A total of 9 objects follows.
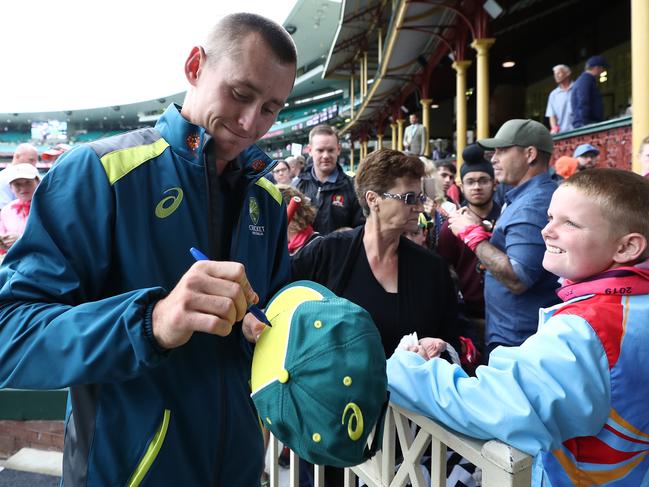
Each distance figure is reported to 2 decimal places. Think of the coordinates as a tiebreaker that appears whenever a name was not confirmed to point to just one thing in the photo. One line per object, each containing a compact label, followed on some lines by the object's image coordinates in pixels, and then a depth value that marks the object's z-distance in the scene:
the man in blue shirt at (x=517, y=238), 2.56
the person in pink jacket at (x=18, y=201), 4.50
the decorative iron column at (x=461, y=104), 9.71
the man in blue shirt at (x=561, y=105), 7.66
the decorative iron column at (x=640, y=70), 4.11
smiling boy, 1.13
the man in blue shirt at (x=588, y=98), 7.09
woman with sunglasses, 2.33
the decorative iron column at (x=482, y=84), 8.50
